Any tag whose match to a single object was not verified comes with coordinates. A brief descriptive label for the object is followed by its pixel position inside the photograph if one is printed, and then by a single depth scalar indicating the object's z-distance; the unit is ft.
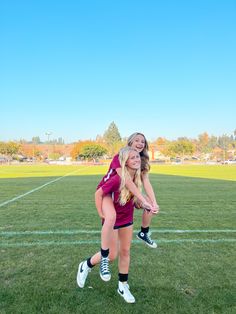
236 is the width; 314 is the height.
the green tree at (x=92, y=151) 252.90
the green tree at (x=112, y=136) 322.30
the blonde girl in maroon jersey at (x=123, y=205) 8.70
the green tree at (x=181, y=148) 265.91
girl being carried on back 8.63
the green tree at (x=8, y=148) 245.98
